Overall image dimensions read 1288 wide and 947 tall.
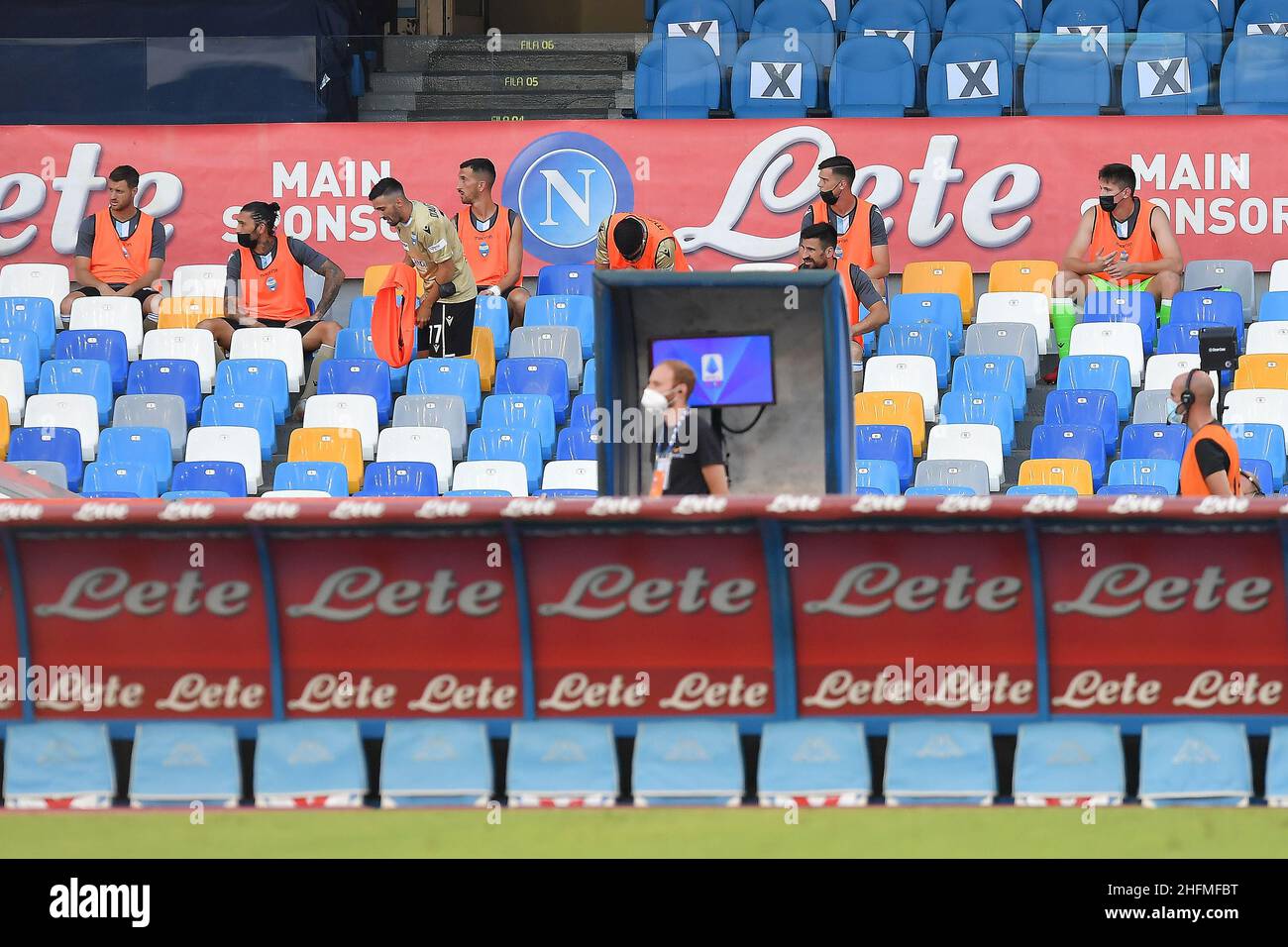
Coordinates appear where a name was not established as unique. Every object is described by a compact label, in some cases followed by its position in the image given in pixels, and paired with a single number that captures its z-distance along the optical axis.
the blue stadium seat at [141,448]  12.95
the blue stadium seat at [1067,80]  15.09
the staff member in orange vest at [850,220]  13.98
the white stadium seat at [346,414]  13.23
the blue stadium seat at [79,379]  13.72
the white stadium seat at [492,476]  12.27
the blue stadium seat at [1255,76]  14.94
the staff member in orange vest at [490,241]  14.70
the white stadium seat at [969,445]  12.53
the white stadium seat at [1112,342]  13.50
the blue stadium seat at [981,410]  12.84
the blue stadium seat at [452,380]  13.55
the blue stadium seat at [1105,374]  13.15
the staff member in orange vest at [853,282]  12.86
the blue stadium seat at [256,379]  13.91
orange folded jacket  13.52
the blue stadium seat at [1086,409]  12.72
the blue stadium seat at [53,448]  12.97
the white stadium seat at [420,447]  12.68
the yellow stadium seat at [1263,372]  12.89
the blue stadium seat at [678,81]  15.65
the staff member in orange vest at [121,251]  15.03
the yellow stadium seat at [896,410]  12.80
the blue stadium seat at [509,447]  12.73
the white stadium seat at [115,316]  14.67
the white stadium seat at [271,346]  14.40
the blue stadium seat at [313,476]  12.25
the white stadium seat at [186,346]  14.26
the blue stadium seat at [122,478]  12.59
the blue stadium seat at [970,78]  15.32
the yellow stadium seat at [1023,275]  14.55
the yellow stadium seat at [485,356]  14.02
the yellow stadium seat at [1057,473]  11.98
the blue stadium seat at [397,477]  12.23
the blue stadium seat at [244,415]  13.39
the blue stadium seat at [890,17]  16.72
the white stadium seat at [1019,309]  14.16
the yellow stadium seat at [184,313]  14.72
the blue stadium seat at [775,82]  15.60
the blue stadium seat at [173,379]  13.81
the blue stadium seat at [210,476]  12.49
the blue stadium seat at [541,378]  13.49
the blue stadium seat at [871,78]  15.64
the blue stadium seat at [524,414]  13.00
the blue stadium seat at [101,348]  14.16
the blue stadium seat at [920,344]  13.70
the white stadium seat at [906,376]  13.19
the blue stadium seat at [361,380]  13.61
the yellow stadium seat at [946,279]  14.63
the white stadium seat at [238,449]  13.00
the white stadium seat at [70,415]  13.32
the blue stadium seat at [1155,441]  12.38
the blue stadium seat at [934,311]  14.20
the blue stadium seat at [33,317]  14.48
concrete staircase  17.05
